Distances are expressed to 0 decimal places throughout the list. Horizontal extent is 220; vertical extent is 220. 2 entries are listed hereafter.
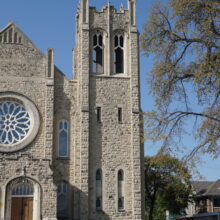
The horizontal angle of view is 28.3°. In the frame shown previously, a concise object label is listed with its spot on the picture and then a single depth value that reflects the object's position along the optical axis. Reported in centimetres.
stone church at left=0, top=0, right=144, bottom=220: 2684
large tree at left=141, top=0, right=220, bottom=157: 1540
